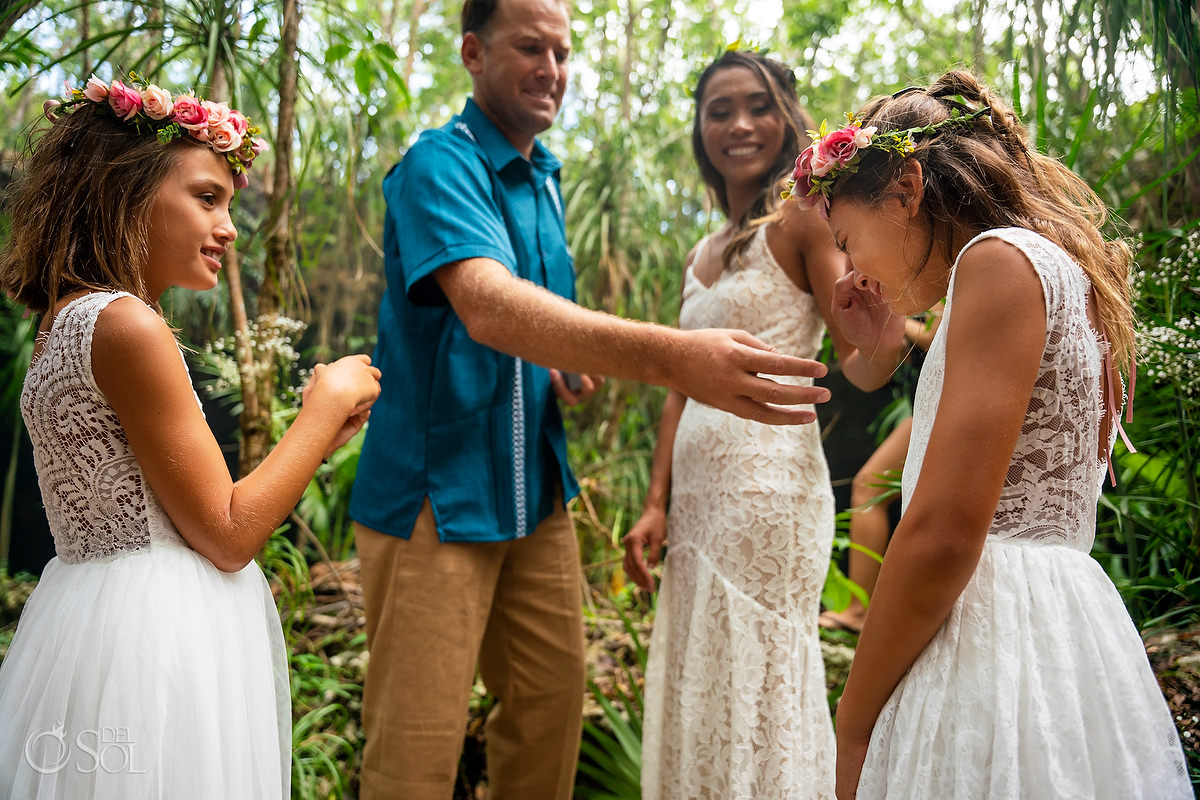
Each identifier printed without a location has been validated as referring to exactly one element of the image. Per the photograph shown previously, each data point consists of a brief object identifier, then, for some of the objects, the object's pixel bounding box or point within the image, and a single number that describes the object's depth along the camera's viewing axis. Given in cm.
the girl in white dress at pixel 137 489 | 107
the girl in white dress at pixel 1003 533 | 95
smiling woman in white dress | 165
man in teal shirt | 155
